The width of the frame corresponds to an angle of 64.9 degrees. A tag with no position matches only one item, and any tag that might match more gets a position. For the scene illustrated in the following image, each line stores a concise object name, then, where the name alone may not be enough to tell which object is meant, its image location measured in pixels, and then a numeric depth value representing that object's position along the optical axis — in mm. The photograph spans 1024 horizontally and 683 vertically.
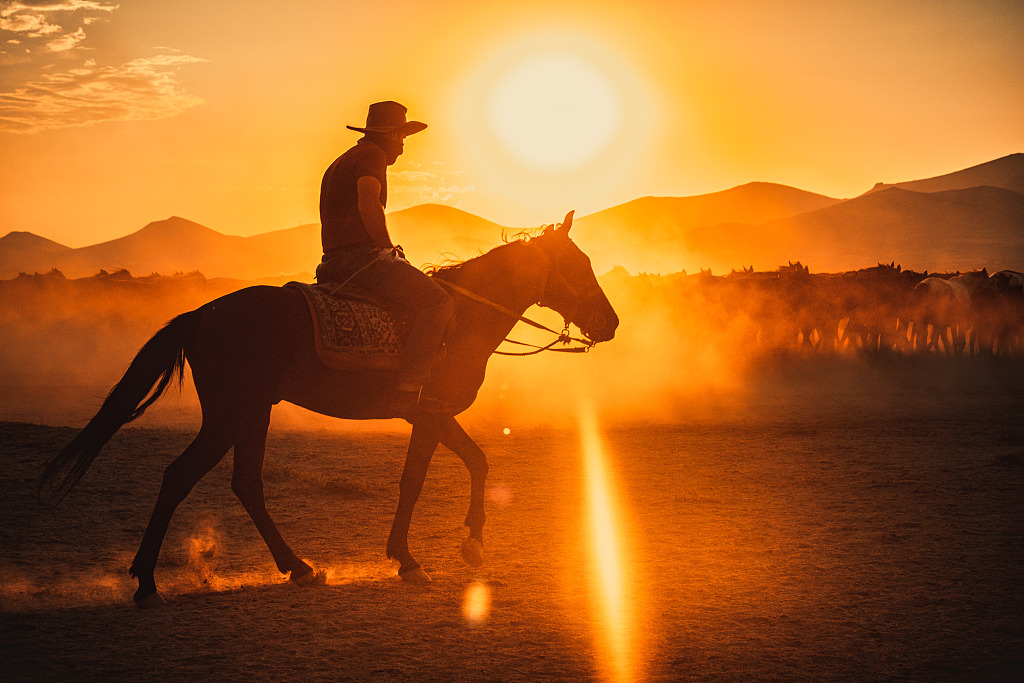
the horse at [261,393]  5465
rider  6051
